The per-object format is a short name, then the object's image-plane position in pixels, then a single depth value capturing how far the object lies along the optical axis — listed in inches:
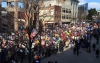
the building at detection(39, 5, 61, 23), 1371.4
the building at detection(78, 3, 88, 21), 1917.9
